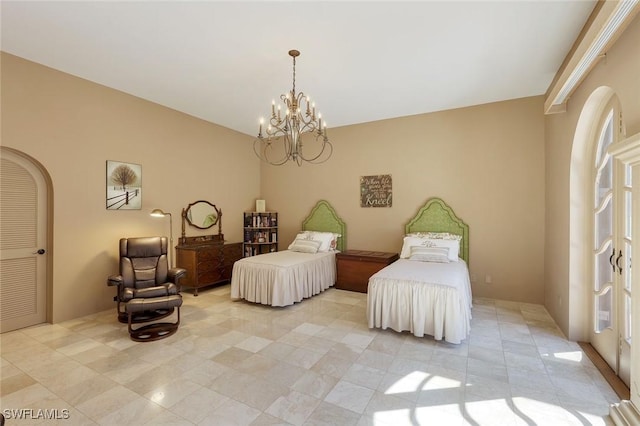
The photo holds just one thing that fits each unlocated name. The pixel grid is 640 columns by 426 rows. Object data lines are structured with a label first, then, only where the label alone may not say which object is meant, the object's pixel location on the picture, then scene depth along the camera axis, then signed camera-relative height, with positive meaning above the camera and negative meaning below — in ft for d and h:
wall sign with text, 17.08 +1.45
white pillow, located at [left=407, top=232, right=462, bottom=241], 14.54 -1.11
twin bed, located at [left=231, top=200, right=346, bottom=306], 13.37 -3.13
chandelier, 17.20 +4.86
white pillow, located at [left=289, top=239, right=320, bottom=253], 16.88 -1.92
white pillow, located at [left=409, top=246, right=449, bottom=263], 13.35 -1.93
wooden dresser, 15.55 -2.63
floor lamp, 15.84 -1.48
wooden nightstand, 15.43 -2.94
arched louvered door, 10.82 -1.11
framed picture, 13.35 +1.41
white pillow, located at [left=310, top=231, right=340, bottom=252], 17.48 -1.55
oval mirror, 16.92 +0.02
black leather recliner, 10.52 -3.08
